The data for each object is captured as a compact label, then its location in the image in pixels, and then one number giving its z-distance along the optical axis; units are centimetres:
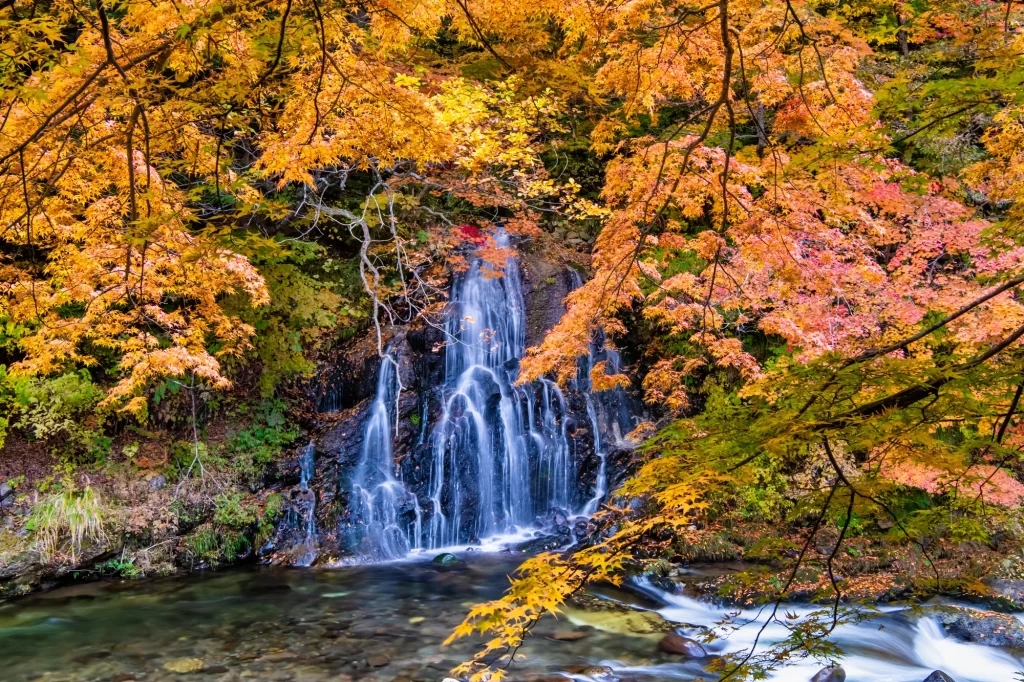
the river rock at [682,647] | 587
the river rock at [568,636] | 615
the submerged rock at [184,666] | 554
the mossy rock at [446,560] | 825
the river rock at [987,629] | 599
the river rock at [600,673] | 538
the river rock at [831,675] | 541
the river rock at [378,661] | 567
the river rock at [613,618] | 636
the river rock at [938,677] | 527
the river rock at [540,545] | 844
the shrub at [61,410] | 835
